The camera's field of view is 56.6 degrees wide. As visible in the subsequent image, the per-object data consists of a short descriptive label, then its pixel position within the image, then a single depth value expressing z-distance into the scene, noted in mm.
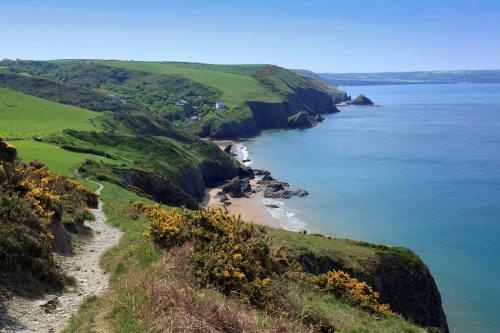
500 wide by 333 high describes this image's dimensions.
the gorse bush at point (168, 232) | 18750
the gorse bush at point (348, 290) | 23859
